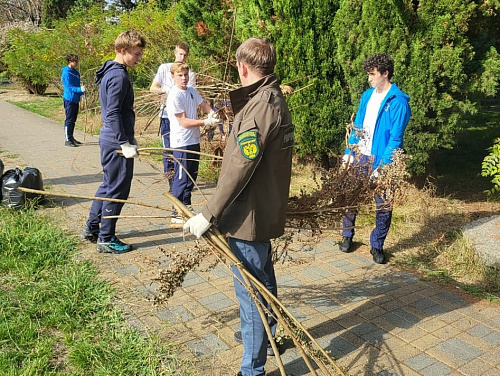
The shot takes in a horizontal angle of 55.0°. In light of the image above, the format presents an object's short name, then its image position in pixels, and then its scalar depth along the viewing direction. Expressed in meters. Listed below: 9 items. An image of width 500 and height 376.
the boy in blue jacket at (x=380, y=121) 4.46
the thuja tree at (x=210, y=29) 8.87
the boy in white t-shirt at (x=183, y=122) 5.25
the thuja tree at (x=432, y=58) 5.72
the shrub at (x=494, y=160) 4.60
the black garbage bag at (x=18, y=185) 5.81
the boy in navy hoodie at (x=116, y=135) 4.44
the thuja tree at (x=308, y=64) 7.15
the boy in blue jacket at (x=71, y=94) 11.00
